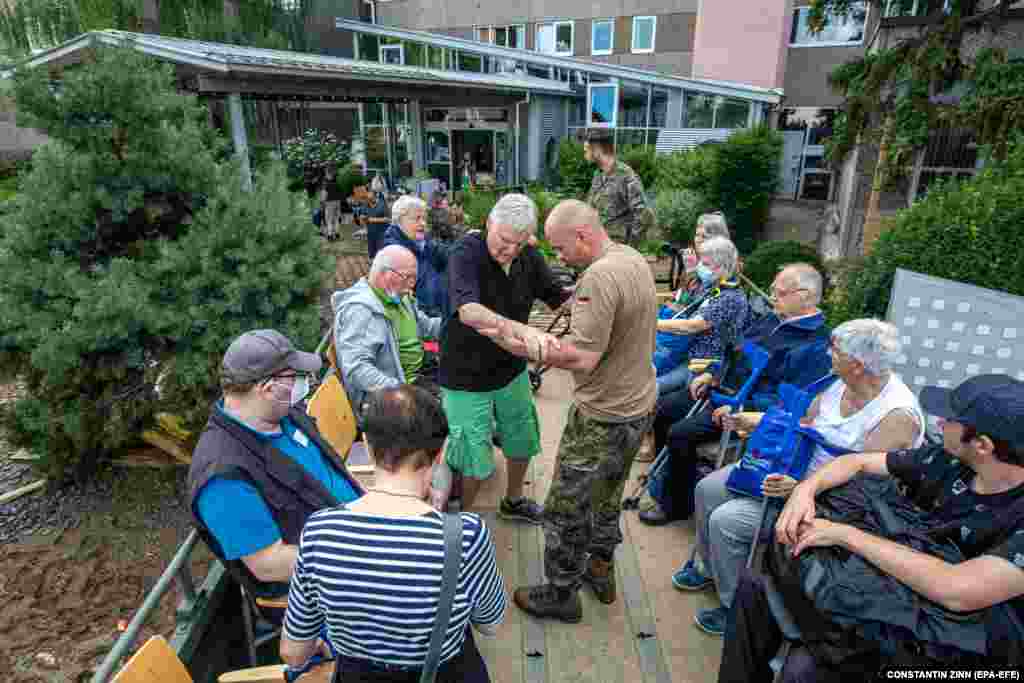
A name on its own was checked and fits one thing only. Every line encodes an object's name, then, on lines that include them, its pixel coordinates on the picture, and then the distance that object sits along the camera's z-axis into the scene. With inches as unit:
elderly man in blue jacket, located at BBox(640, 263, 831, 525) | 129.3
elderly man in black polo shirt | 120.0
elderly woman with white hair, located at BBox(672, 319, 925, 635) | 101.2
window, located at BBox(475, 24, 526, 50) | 966.0
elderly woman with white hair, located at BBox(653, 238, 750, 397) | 155.6
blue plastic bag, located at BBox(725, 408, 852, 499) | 105.2
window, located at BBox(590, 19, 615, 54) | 897.5
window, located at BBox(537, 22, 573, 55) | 930.7
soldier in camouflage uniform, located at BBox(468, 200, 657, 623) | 98.5
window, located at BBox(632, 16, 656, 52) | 870.0
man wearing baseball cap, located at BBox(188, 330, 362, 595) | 75.7
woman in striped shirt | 56.6
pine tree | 170.7
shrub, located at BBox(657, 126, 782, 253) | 508.1
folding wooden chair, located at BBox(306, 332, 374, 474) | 132.8
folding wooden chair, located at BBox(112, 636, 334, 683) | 68.9
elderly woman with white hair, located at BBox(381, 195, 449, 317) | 188.4
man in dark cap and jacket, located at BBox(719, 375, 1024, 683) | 68.9
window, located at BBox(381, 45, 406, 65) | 972.6
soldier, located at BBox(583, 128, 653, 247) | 235.6
